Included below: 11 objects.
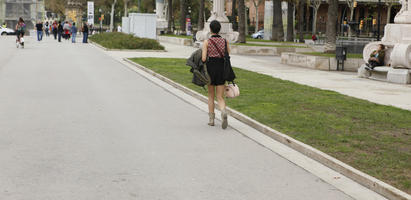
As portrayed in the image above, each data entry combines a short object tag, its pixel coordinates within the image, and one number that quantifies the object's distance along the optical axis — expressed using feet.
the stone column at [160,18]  267.18
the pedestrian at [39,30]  174.60
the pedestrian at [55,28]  190.60
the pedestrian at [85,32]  170.23
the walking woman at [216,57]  34.06
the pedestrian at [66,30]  193.99
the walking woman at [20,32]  121.49
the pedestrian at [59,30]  175.11
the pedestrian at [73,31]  169.89
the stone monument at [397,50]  66.90
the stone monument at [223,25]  136.56
